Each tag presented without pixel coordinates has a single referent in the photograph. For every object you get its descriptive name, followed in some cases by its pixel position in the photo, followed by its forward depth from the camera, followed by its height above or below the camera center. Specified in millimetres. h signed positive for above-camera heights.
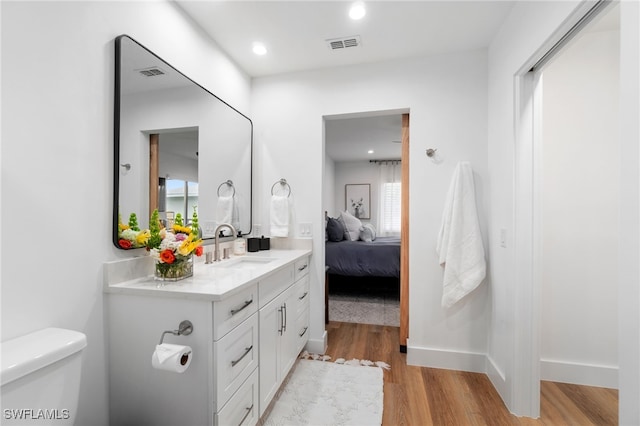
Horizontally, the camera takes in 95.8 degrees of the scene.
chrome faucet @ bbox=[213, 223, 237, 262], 2037 -182
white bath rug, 1688 -1208
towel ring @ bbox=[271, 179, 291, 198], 2613 +257
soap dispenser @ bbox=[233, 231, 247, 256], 2322 -282
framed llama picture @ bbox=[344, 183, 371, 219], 6777 +279
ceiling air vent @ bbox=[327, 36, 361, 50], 2141 +1279
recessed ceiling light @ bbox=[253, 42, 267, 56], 2223 +1275
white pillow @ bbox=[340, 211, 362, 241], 4750 -239
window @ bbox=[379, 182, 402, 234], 6641 +116
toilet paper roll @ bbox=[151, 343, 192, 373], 1096 -559
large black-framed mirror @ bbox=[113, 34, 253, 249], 1427 +397
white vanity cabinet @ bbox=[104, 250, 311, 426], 1199 -607
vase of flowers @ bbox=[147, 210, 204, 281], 1390 -196
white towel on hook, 2129 -226
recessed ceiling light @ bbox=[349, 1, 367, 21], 1786 +1276
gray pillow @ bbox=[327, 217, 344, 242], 4449 -298
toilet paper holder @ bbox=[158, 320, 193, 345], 1202 -494
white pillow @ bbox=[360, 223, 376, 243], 4785 -372
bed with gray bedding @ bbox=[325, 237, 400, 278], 3908 -653
